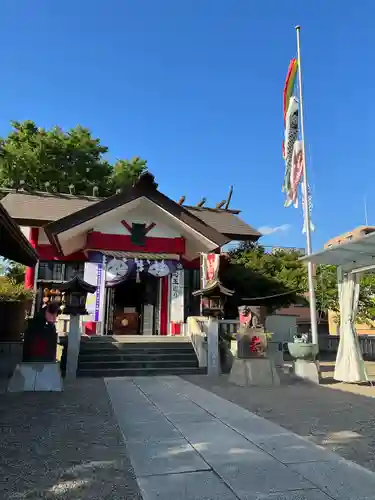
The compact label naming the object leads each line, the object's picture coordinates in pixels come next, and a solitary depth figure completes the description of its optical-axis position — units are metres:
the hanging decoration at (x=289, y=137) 13.52
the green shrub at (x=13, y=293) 11.75
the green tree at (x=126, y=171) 27.44
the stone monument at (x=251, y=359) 9.47
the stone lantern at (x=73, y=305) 10.51
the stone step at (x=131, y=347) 11.91
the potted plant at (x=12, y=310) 10.81
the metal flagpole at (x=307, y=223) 11.82
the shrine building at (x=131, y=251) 14.80
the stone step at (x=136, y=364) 10.98
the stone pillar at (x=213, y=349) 11.18
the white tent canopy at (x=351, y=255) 8.05
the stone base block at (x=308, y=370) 9.88
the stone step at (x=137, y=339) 12.60
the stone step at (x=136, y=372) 10.66
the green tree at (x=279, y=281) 17.36
